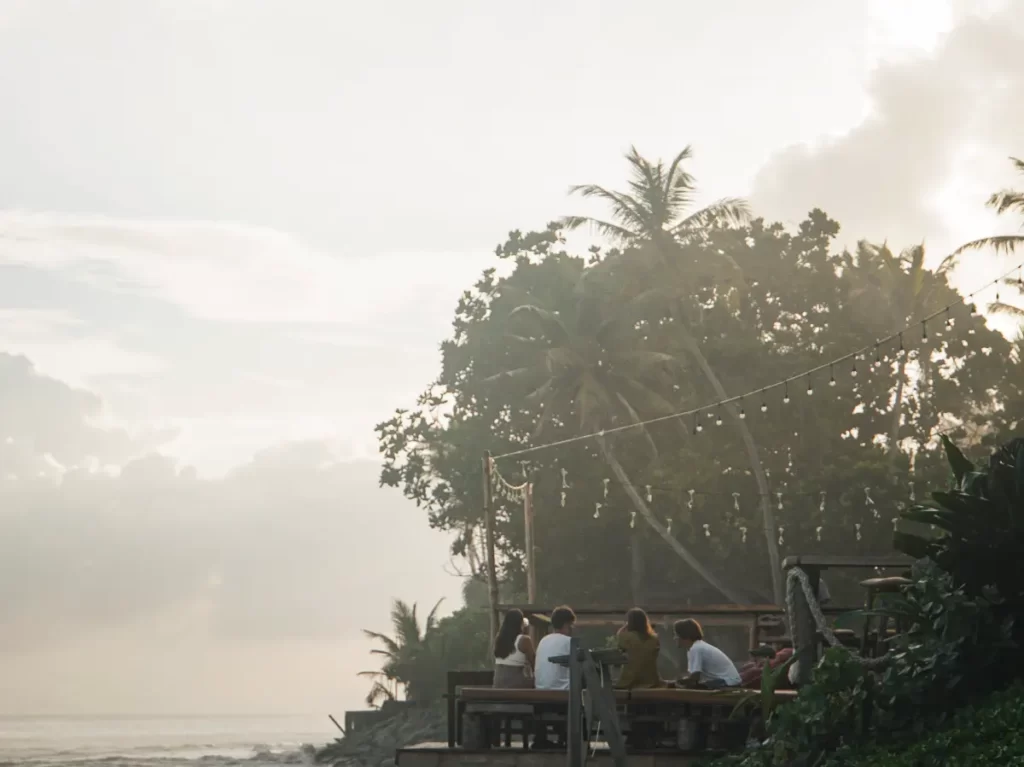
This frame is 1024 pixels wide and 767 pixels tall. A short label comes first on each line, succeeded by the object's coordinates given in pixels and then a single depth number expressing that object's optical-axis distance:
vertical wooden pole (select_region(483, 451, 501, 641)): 24.50
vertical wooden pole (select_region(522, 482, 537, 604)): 26.19
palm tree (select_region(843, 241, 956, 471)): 42.34
